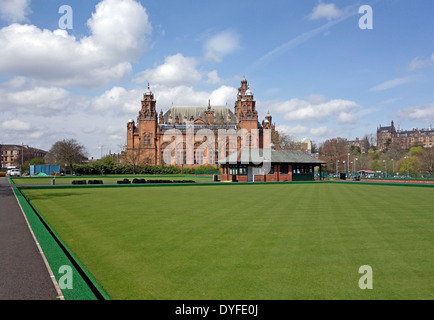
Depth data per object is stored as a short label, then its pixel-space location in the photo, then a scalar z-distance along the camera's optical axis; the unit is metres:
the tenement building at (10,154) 155.12
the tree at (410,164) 85.75
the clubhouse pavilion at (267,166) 51.28
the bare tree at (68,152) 85.61
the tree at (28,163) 91.57
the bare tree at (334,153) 104.50
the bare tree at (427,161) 80.69
